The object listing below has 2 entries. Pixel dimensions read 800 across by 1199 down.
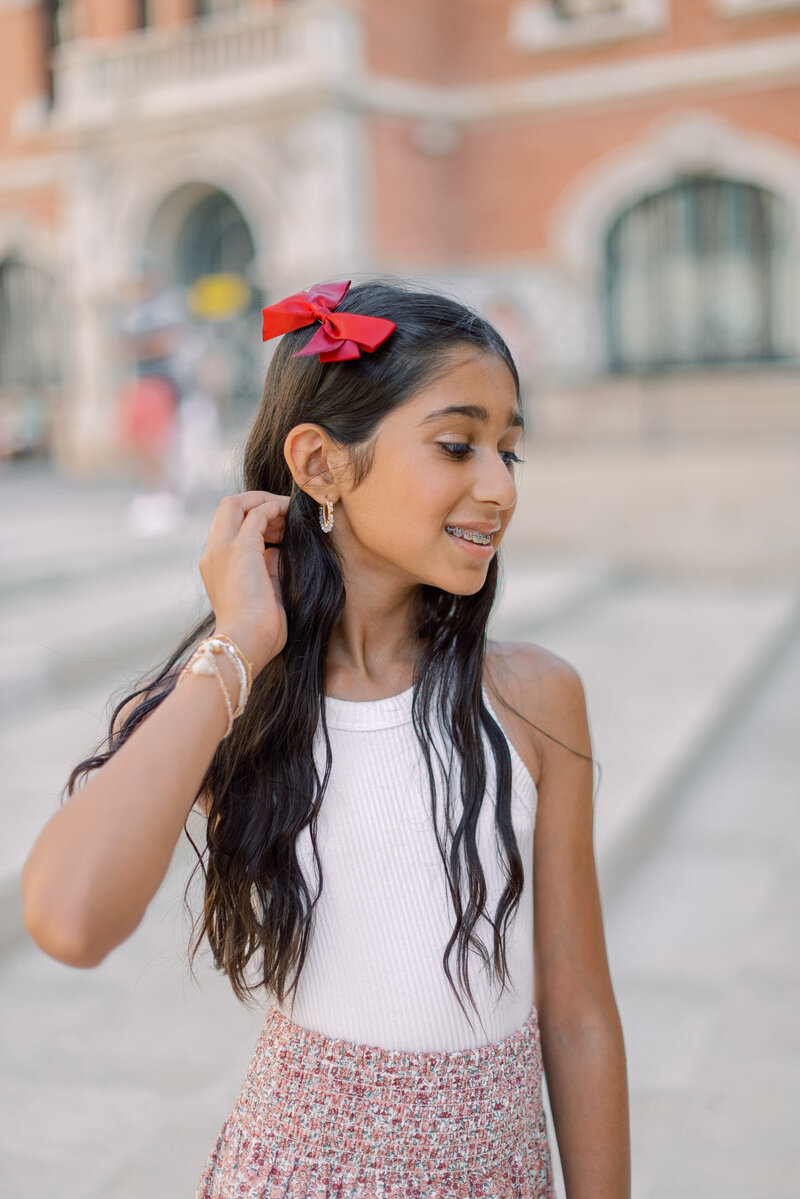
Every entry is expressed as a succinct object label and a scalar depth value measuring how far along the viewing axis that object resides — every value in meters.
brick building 13.03
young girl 1.21
